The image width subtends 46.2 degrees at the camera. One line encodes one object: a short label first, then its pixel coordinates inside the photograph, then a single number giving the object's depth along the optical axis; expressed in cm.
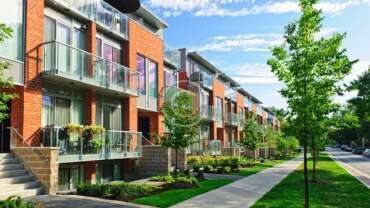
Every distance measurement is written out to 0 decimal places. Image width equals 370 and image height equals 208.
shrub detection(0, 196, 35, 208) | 924
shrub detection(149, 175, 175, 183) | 2102
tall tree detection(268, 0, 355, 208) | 1238
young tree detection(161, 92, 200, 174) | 2262
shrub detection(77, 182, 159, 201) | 1482
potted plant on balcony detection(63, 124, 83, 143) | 1720
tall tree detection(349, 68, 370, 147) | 6027
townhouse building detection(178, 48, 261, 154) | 3978
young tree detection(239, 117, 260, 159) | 4403
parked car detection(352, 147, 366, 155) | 8562
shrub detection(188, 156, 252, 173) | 2922
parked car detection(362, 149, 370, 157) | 6965
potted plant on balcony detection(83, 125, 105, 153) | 1842
